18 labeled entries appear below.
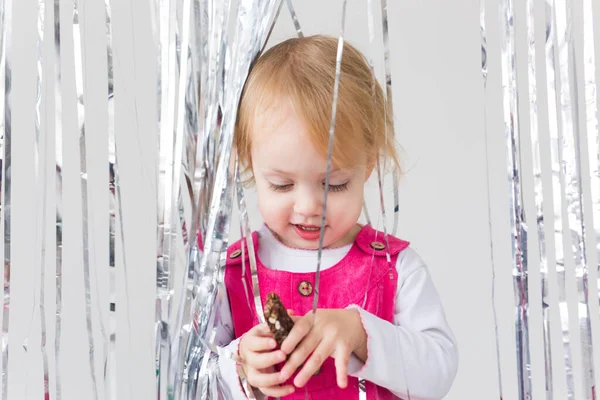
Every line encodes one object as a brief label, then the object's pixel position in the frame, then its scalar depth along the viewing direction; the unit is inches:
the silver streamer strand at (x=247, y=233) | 30.3
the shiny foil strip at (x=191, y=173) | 30.0
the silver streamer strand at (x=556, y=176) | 30.3
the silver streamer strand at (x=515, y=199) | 30.5
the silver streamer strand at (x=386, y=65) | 31.3
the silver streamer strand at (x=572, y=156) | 30.0
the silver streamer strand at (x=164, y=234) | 30.3
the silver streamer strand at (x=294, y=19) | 31.6
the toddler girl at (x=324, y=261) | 30.4
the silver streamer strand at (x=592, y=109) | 29.5
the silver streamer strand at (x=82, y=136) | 31.9
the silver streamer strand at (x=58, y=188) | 32.0
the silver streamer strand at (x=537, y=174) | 30.5
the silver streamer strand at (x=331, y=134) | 27.2
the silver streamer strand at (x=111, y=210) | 31.4
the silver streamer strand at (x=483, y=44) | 31.1
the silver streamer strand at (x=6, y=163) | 32.6
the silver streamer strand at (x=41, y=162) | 32.9
